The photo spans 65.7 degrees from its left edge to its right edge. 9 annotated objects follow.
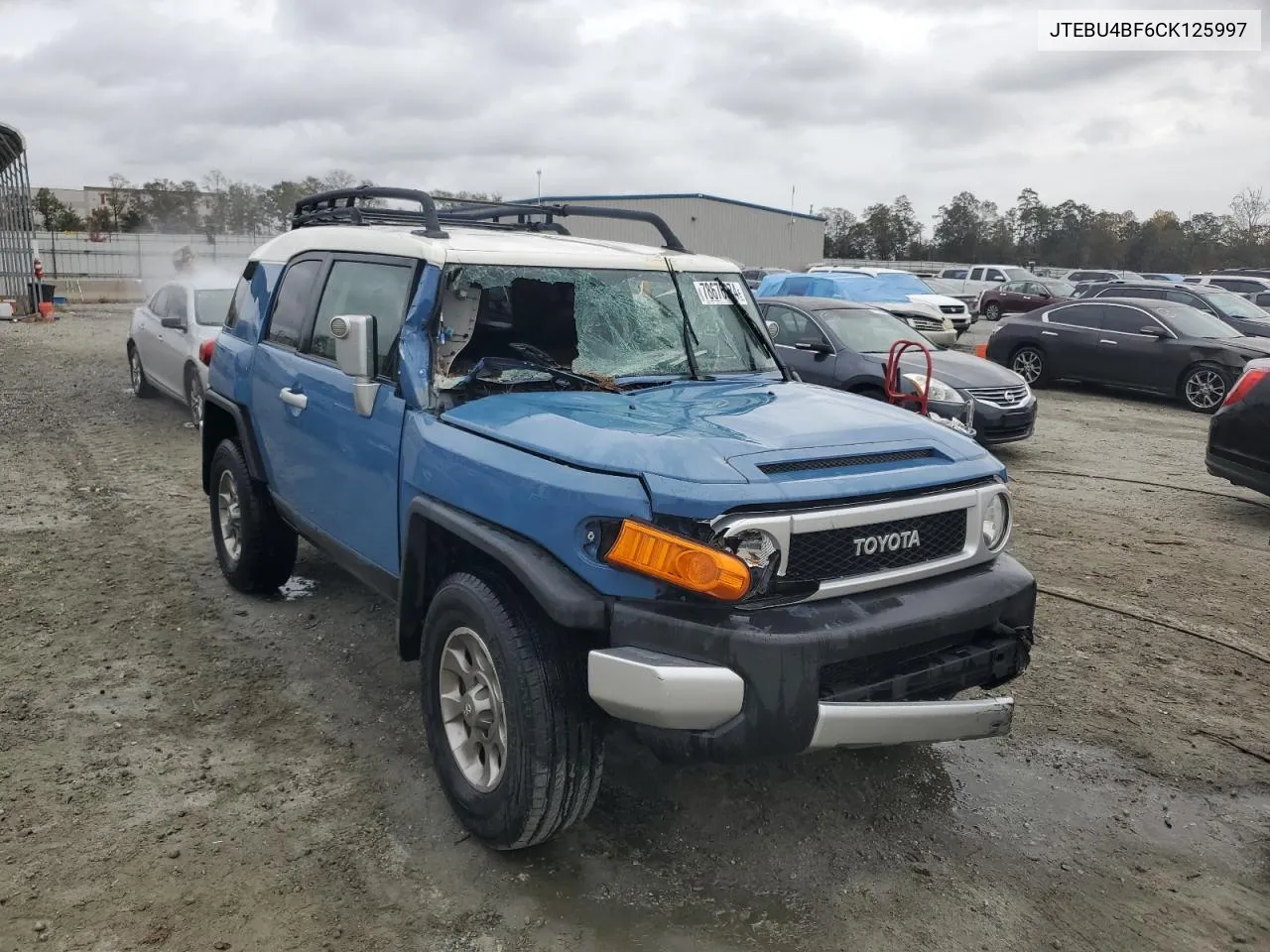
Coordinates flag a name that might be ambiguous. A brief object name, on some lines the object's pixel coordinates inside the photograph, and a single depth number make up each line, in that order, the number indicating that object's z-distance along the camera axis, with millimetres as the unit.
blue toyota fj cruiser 2781
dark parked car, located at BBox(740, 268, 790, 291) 25197
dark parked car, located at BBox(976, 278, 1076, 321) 29703
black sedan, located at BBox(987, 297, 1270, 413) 13852
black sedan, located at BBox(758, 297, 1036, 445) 9844
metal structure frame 22922
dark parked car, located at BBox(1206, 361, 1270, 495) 7340
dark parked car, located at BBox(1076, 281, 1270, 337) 17125
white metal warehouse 50406
